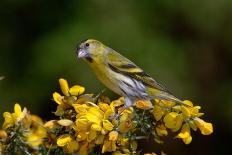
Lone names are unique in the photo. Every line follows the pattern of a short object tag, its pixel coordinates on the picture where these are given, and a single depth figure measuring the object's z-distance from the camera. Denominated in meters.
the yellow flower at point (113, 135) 4.43
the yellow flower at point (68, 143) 4.50
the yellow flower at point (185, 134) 4.84
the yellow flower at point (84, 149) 4.52
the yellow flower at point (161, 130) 4.79
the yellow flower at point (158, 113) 4.80
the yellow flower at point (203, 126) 4.88
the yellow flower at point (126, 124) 4.53
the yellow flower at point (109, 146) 4.45
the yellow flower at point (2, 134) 4.48
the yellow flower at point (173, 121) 4.75
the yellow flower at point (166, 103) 5.03
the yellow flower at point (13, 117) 4.73
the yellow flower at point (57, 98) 4.84
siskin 6.67
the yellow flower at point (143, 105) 4.82
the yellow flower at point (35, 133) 4.86
